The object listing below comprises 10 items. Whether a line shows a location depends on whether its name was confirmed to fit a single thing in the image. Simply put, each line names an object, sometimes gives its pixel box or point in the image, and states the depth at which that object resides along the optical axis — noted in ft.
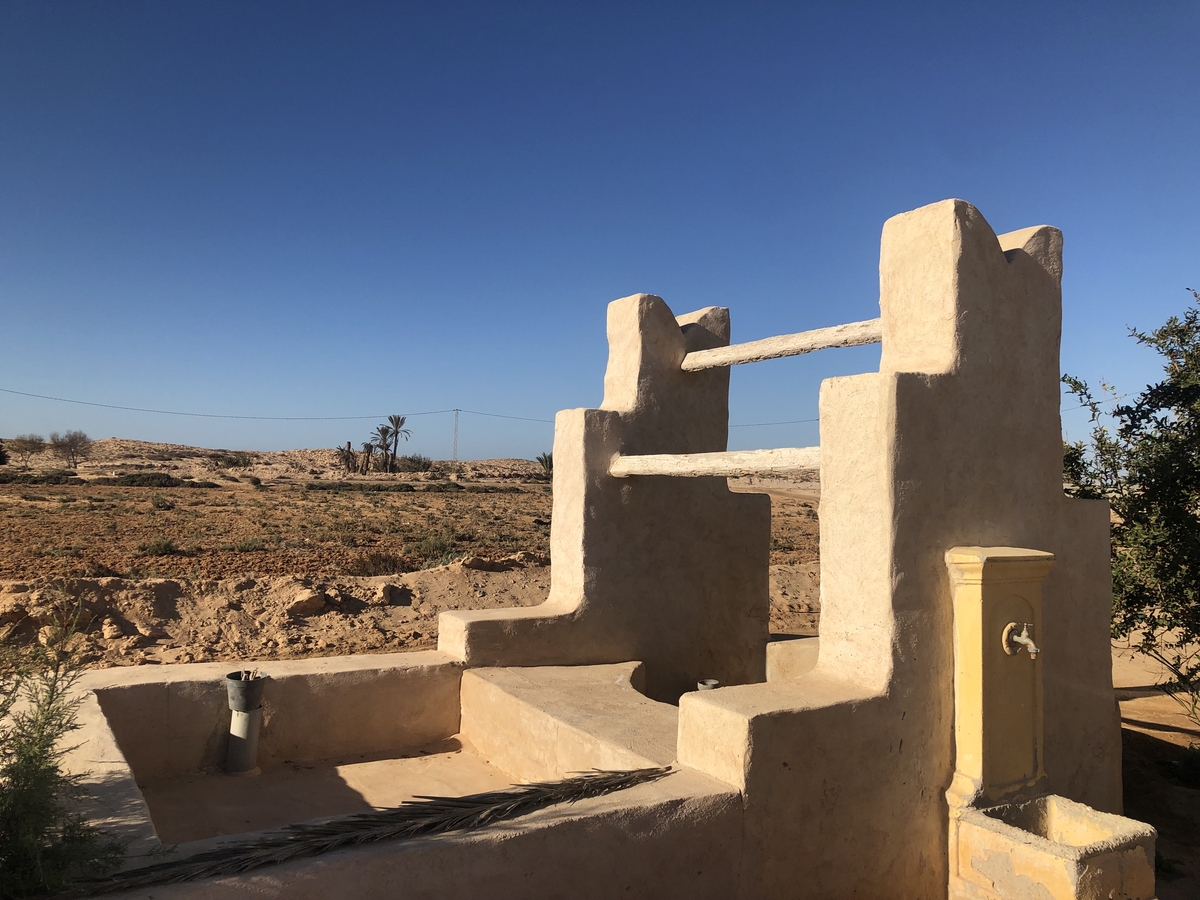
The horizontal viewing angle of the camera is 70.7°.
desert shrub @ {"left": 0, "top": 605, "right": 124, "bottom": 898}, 8.91
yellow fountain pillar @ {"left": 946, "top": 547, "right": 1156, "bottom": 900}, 14.23
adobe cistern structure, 12.60
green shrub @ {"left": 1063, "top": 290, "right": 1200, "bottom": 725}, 22.77
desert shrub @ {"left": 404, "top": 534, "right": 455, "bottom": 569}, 50.96
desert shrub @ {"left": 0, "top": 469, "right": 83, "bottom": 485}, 108.68
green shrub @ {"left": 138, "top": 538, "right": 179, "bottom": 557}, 51.24
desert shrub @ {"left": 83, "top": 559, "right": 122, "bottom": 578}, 41.81
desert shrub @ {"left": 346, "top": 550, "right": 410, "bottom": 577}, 48.53
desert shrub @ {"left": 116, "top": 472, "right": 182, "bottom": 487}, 117.06
